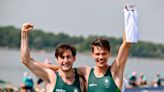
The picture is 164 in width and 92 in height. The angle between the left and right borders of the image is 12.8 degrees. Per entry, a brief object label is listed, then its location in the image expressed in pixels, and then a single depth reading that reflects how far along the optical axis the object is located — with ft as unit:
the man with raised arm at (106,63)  26.09
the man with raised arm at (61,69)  25.87
